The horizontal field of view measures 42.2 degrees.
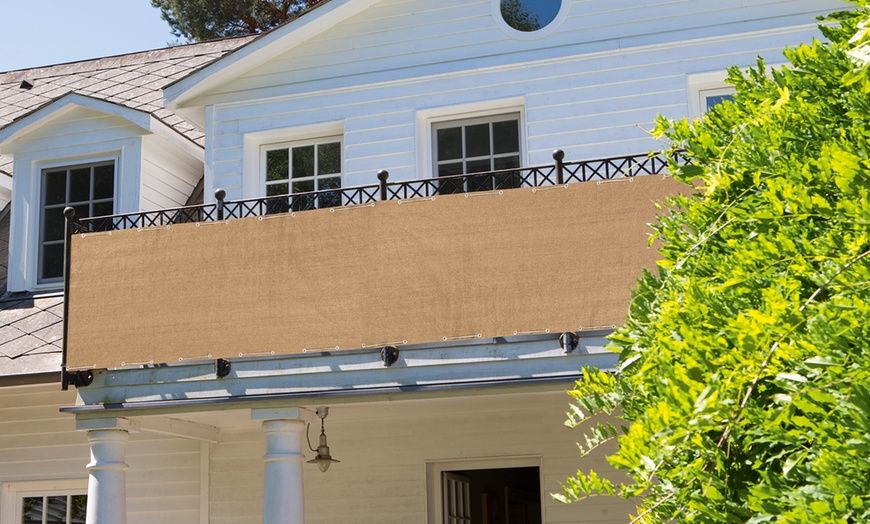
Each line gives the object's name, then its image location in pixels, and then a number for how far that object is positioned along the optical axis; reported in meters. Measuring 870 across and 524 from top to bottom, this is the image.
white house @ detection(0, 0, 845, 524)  8.70
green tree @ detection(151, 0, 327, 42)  29.31
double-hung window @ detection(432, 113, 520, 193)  11.23
